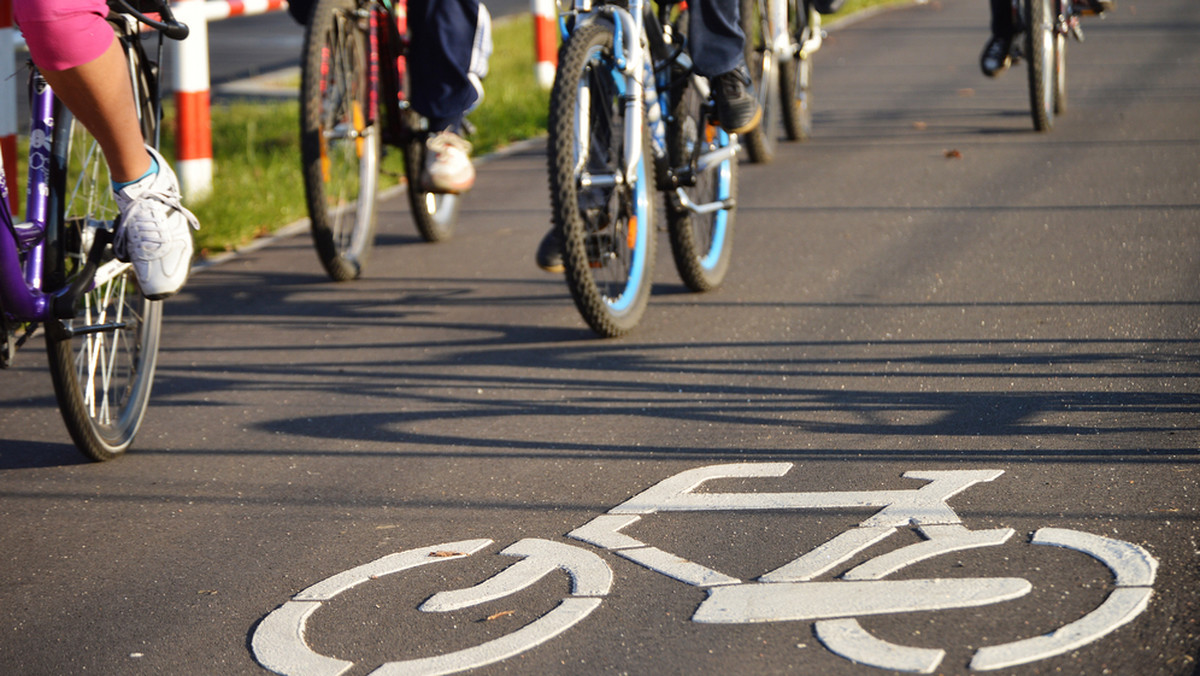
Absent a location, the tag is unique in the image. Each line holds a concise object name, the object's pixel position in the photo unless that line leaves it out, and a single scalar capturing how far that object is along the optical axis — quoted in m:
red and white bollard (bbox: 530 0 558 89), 22.91
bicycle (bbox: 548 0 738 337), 9.15
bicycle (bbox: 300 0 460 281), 11.03
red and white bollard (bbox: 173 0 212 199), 14.77
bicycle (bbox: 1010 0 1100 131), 16.56
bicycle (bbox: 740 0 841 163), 16.33
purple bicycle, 7.11
